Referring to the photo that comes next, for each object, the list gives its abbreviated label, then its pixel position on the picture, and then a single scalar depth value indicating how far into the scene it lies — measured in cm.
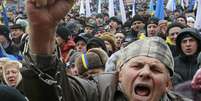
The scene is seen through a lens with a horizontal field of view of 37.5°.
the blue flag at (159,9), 696
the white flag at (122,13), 778
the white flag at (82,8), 1035
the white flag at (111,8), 834
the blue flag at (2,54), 376
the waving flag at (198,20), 546
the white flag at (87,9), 893
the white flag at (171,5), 864
